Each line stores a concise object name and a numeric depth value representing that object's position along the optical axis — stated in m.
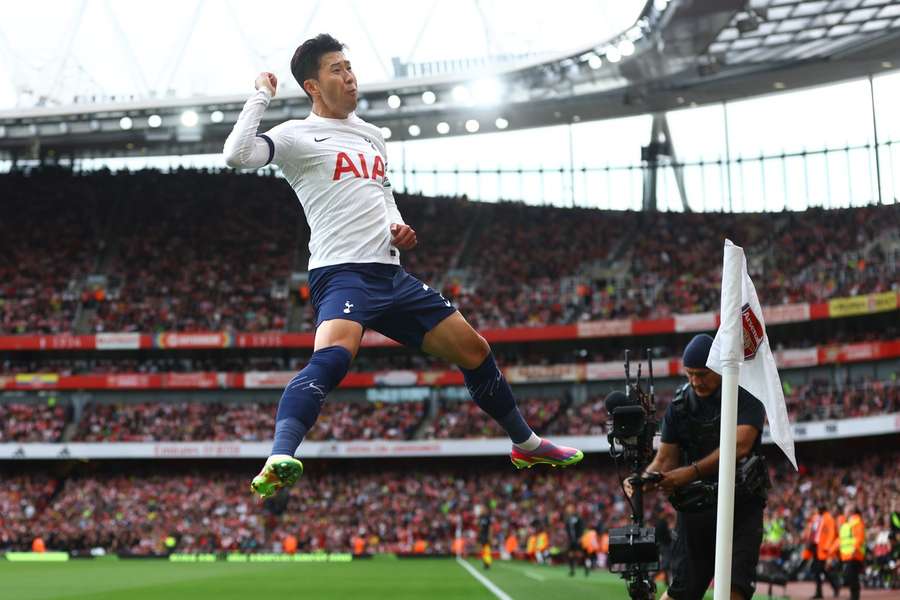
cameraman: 6.75
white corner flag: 4.85
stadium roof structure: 34.03
